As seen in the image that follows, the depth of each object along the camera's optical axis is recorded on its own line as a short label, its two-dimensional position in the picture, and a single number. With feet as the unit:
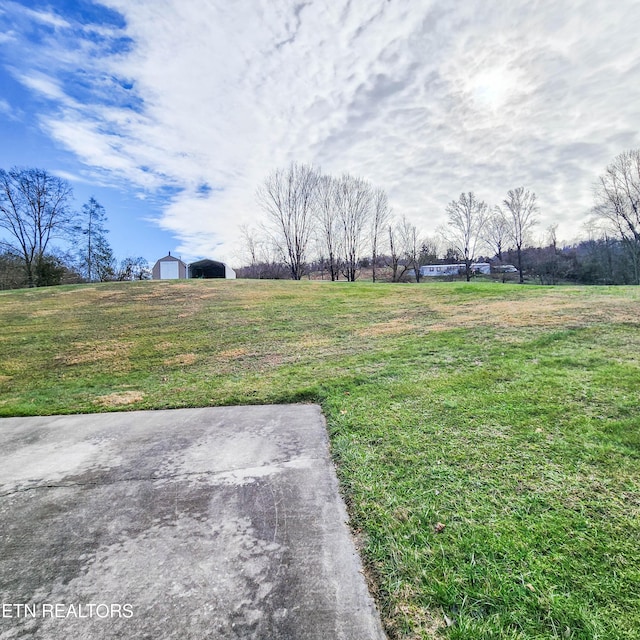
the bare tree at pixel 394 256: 122.72
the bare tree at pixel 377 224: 115.34
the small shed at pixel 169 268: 106.01
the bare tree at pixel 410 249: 128.26
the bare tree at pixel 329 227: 109.19
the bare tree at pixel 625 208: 90.68
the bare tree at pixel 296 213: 105.60
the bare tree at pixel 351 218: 111.45
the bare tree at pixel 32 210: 84.58
